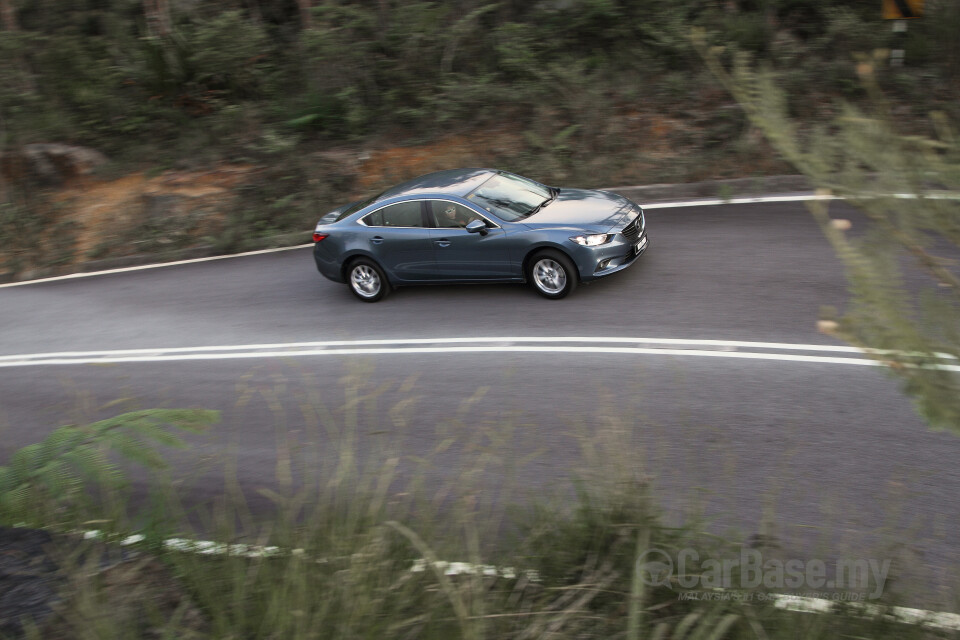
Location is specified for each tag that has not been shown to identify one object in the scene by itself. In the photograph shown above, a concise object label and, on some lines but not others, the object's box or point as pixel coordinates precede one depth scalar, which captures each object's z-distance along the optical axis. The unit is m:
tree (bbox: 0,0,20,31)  19.95
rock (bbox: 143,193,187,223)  16.61
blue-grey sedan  9.99
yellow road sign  13.27
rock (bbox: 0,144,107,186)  18.47
